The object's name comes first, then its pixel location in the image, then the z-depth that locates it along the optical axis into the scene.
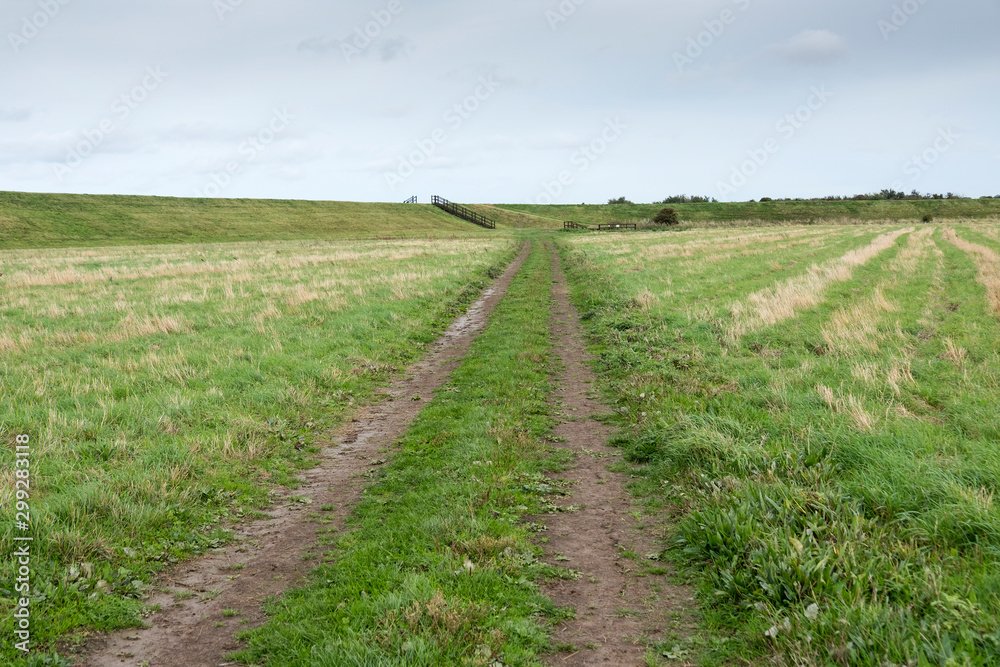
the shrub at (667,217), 100.69
